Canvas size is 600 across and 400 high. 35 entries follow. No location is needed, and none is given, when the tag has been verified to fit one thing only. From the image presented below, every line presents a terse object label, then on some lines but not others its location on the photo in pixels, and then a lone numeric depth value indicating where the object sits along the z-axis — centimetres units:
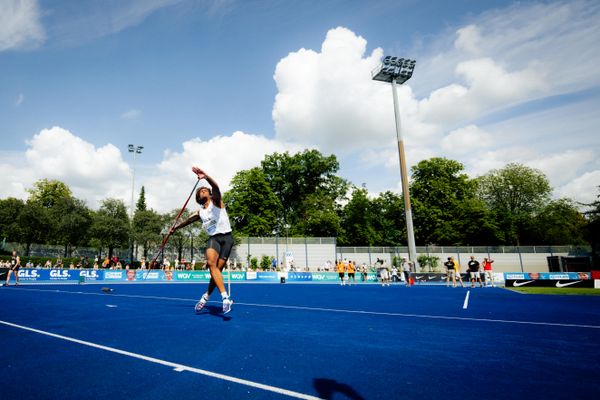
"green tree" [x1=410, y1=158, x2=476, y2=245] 4859
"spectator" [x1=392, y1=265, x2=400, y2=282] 2974
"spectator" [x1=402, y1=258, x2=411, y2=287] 2570
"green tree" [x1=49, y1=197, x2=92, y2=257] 4209
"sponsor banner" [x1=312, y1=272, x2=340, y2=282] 3144
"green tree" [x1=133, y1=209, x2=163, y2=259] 4162
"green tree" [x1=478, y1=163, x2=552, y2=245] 5392
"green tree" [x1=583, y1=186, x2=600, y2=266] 2982
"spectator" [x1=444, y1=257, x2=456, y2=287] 2162
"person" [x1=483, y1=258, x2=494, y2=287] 2186
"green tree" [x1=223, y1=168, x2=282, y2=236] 4834
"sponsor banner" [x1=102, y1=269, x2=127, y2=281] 2567
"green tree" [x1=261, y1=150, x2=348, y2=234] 5816
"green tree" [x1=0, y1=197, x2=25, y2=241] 3997
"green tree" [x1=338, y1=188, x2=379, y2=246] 5381
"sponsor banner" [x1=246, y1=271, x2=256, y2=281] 3022
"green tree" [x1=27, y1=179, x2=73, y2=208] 6259
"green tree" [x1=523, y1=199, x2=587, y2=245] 4984
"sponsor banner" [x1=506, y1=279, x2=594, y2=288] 2097
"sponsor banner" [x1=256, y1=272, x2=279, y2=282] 3060
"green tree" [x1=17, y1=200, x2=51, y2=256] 3987
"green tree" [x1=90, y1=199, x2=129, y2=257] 4055
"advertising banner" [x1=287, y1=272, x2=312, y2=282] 3137
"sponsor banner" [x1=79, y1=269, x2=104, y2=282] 2470
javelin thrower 611
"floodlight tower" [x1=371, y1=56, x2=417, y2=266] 3350
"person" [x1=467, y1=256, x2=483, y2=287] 2121
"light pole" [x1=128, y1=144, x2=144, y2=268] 4590
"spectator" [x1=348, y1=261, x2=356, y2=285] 2619
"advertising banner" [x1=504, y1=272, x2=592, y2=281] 2192
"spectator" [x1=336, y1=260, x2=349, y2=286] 2502
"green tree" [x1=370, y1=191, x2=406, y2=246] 5378
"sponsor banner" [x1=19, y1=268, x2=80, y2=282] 2364
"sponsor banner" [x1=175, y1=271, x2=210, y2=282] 2770
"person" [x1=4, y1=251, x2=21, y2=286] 1844
